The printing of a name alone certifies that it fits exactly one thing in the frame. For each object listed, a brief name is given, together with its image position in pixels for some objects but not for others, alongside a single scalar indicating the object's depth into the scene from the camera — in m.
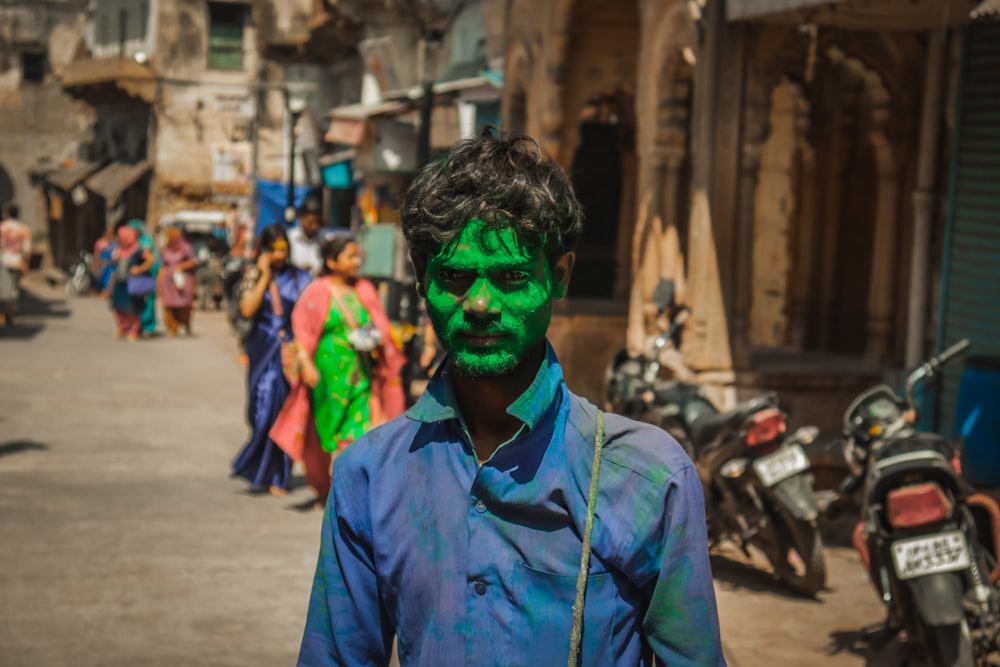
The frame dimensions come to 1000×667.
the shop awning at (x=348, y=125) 21.44
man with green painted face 2.23
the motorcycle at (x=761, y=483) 7.14
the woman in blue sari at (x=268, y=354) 9.95
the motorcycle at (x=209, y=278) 30.50
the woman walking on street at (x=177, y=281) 22.98
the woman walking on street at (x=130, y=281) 22.17
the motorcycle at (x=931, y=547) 5.41
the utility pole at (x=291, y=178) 25.89
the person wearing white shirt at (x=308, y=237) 11.30
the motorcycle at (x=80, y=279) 35.44
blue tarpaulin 29.81
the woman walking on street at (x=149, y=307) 22.69
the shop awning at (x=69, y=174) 43.53
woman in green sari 8.76
